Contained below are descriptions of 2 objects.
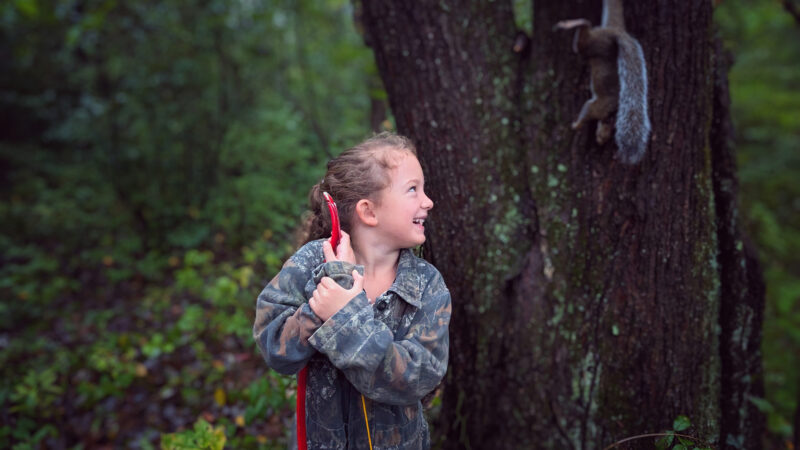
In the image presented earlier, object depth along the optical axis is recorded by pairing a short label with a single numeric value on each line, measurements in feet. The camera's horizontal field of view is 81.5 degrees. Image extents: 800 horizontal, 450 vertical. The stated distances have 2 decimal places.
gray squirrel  6.32
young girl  4.70
